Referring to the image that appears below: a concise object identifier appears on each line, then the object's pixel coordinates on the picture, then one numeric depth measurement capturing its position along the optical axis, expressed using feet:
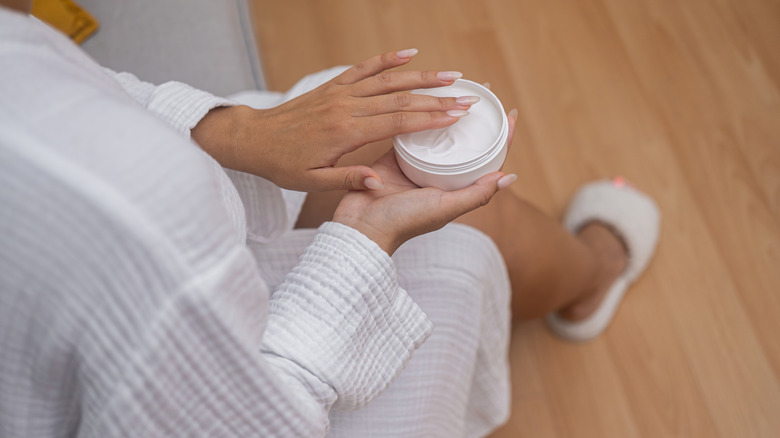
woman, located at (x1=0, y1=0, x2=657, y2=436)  1.18
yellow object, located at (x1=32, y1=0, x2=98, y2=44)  3.27
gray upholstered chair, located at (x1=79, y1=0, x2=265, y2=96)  3.25
